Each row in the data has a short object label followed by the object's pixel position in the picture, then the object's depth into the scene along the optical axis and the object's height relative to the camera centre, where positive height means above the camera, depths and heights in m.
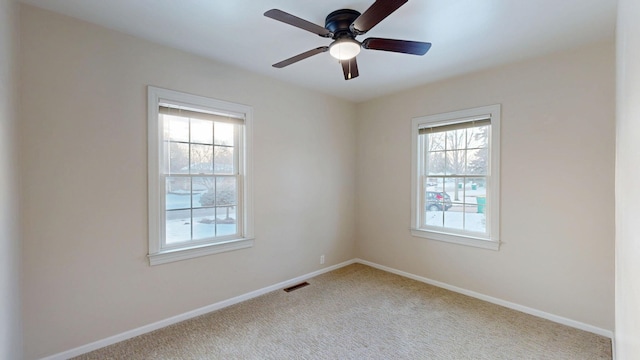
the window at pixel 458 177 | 3.18 -0.01
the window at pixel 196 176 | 2.63 +0.01
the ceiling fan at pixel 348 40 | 1.87 +0.97
